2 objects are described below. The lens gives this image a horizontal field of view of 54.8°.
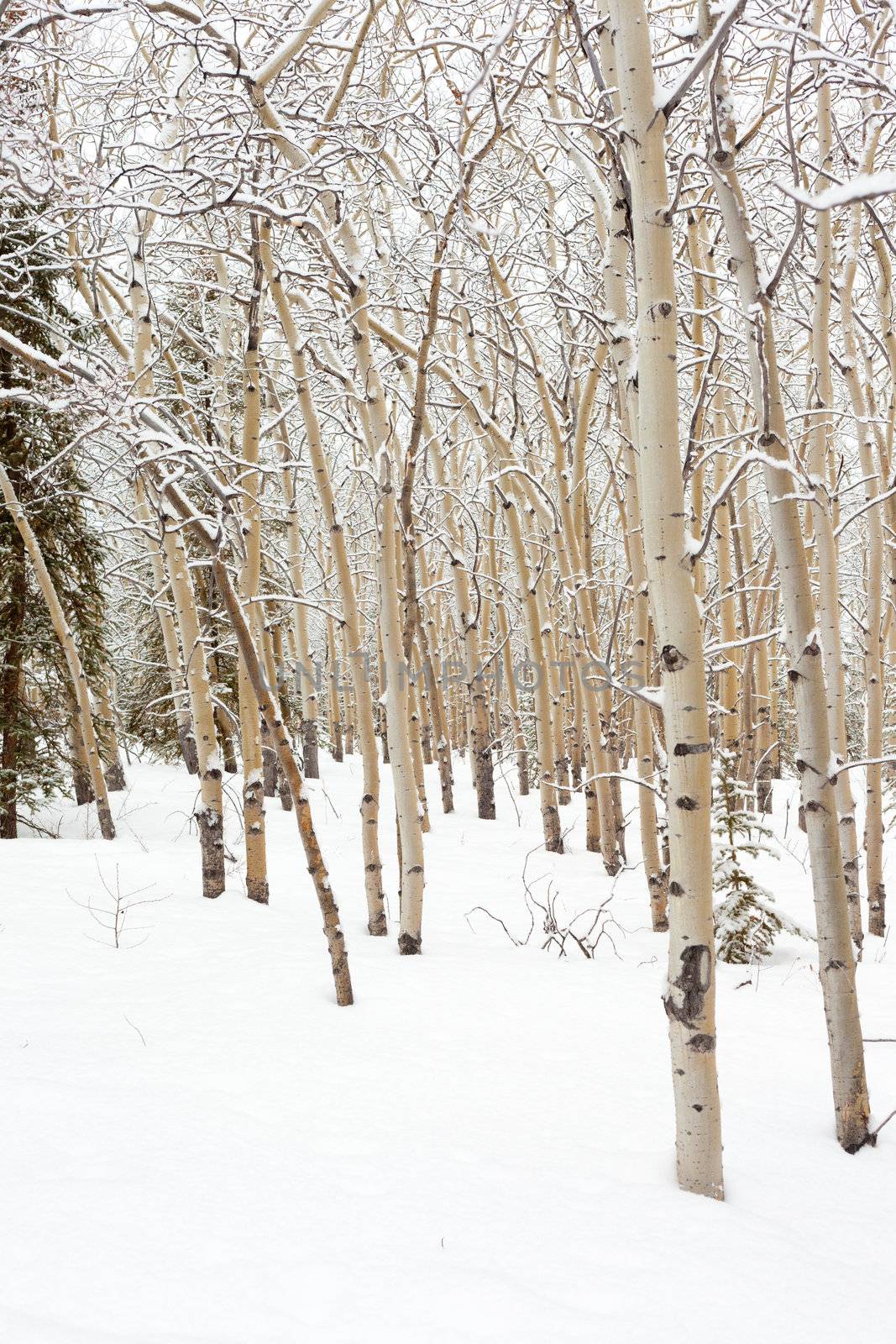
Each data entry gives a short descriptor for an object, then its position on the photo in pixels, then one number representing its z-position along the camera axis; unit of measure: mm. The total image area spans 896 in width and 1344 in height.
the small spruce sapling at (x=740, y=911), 4789
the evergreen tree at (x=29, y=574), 8422
